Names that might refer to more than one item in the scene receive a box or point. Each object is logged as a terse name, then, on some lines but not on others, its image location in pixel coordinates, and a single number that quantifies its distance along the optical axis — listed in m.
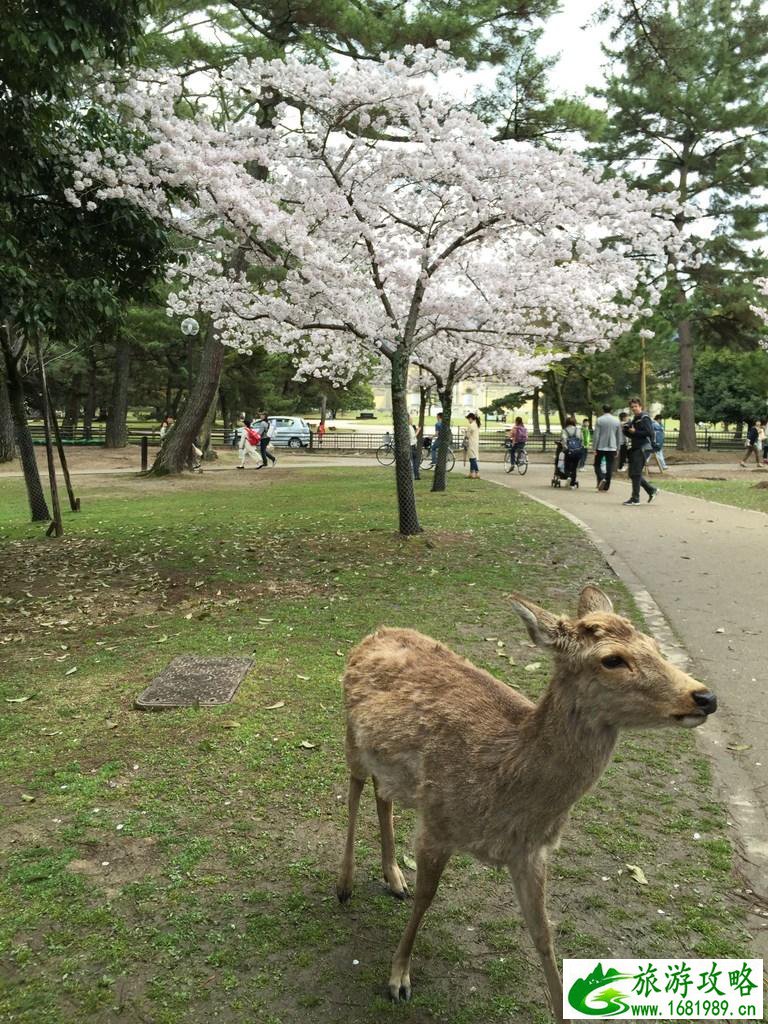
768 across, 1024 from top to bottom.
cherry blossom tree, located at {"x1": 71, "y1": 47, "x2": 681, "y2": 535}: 9.84
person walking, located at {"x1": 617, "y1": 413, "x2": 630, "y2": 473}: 24.14
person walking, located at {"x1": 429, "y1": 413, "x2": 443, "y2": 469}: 19.64
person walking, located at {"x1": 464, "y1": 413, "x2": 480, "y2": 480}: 23.79
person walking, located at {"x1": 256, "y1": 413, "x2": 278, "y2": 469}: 28.39
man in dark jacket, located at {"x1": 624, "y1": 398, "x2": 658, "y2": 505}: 15.39
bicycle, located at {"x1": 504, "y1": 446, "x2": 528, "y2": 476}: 26.86
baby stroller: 20.67
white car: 43.03
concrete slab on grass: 5.01
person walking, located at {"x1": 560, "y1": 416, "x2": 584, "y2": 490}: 19.91
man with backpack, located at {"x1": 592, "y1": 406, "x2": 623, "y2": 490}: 18.00
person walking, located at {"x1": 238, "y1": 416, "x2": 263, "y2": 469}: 28.03
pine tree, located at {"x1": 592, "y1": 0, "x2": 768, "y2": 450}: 27.77
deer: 2.24
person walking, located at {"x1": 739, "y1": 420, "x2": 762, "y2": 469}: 29.59
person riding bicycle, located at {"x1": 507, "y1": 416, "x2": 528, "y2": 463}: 25.69
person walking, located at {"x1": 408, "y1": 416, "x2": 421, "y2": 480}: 24.20
